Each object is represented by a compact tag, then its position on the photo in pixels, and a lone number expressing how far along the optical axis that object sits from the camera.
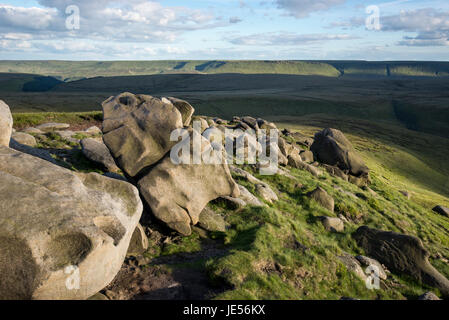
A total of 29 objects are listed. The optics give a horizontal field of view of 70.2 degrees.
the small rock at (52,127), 33.38
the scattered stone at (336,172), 36.55
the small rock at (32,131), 27.96
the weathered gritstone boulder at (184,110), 18.54
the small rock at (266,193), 21.55
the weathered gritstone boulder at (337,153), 38.66
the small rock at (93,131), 33.46
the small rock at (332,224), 20.35
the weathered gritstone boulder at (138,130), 15.58
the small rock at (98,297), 9.66
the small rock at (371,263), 16.30
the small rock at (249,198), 19.01
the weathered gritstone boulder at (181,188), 14.84
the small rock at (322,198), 23.56
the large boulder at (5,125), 13.32
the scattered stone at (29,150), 16.53
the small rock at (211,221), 16.02
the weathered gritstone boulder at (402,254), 16.83
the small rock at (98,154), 20.38
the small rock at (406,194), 39.61
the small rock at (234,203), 17.94
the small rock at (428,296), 13.96
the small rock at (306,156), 38.48
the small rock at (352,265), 14.96
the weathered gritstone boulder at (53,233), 8.52
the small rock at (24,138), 21.70
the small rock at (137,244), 13.01
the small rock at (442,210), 35.50
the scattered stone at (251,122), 43.64
